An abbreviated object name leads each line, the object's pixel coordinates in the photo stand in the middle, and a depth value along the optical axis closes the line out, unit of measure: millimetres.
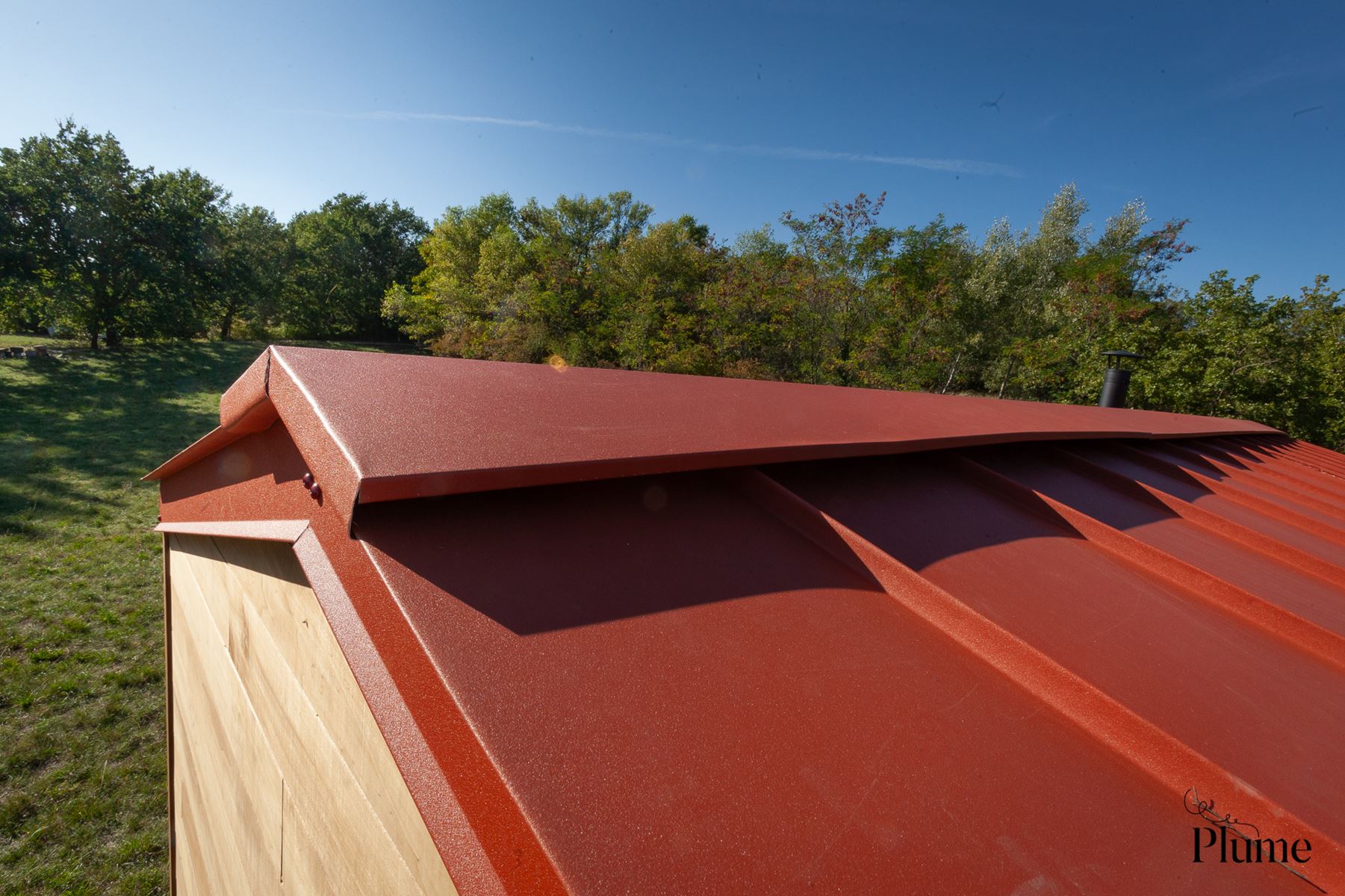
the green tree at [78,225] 15828
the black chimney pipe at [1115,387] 7180
